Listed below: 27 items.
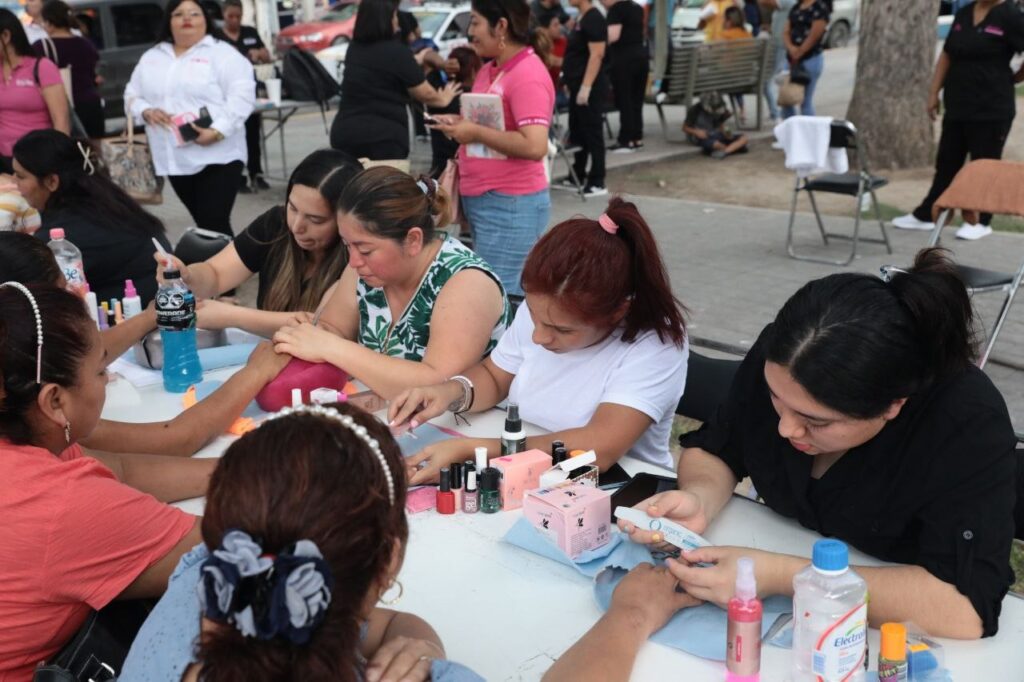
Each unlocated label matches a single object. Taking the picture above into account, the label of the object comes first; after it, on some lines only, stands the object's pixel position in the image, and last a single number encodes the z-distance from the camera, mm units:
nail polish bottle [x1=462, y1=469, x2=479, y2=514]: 2160
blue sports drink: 2947
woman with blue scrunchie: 1107
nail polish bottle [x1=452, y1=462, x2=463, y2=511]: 2186
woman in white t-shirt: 2363
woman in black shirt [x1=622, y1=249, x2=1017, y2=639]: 1686
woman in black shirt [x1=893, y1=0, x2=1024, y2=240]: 6586
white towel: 6582
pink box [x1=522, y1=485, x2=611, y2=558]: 1947
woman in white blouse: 5406
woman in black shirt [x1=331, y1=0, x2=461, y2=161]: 5871
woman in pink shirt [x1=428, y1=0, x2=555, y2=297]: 4492
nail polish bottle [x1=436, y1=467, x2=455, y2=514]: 2148
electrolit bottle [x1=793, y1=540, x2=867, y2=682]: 1476
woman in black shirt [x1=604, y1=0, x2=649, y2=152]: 9758
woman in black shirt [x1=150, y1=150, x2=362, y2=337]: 3318
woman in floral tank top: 2730
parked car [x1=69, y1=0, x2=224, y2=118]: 11938
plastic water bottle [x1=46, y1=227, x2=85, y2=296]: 3385
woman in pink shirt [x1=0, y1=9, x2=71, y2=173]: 5738
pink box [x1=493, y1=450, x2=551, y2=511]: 2168
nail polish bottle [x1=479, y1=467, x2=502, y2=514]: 2148
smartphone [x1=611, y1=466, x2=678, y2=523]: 2150
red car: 16328
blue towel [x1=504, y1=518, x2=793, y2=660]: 1677
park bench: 10539
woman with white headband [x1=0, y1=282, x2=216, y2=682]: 1655
